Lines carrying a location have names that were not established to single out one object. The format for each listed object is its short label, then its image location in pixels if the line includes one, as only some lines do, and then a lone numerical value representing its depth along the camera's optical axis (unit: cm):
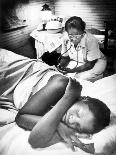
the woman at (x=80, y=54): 169
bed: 95
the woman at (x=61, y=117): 101
